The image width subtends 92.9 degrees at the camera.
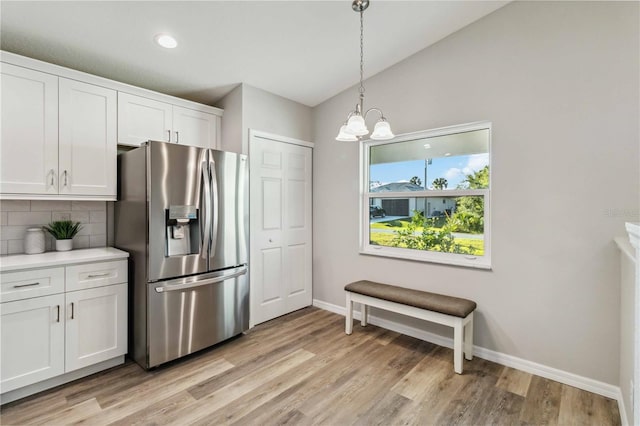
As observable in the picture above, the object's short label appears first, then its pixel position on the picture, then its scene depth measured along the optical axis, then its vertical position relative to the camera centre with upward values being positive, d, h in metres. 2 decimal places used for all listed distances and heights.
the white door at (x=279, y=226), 3.37 -0.16
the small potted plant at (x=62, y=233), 2.60 -0.18
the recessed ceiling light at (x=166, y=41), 2.41 +1.39
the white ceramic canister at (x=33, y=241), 2.46 -0.24
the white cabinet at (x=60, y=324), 2.01 -0.82
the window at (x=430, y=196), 2.79 +0.18
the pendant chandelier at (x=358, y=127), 2.01 +0.58
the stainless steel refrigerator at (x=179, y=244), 2.41 -0.28
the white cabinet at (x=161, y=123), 2.74 +0.88
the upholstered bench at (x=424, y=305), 2.44 -0.82
